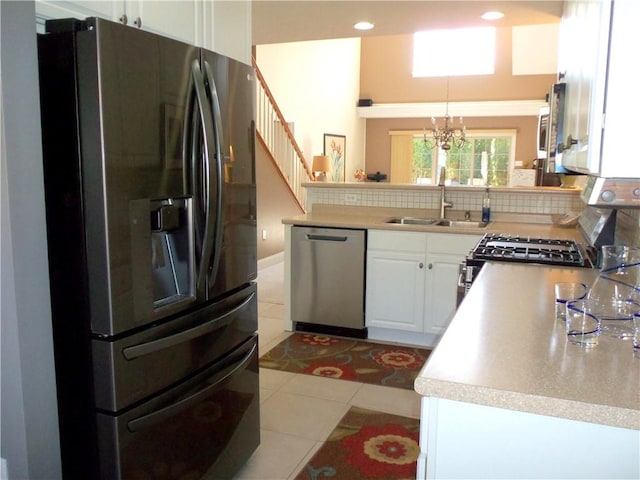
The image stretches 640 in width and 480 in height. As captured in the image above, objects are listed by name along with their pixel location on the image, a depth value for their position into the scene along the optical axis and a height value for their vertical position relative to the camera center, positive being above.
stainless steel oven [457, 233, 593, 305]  2.47 -0.39
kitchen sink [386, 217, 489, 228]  4.05 -0.38
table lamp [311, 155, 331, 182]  8.72 +0.12
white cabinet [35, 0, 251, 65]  1.60 +0.54
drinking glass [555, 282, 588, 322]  1.61 -0.38
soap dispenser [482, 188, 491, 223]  4.04 -0.26
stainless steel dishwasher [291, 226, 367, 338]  3.85 -0.78
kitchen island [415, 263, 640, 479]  1.08 -0.48
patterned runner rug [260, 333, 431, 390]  3.33 -1.25
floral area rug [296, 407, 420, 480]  2.29 -1.27
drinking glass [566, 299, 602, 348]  1.40 -0.41
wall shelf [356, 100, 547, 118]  10.73 +1.32
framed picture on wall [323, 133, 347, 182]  10.12 +0.37
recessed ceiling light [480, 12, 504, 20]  3.87 +1.15
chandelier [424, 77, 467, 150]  8.19 +0.58
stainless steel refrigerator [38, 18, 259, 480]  1.49 -0.21
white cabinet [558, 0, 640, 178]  1.20 +0.19
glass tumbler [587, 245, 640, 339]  1.53 -0.40
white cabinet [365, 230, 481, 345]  3.62 -0.75
